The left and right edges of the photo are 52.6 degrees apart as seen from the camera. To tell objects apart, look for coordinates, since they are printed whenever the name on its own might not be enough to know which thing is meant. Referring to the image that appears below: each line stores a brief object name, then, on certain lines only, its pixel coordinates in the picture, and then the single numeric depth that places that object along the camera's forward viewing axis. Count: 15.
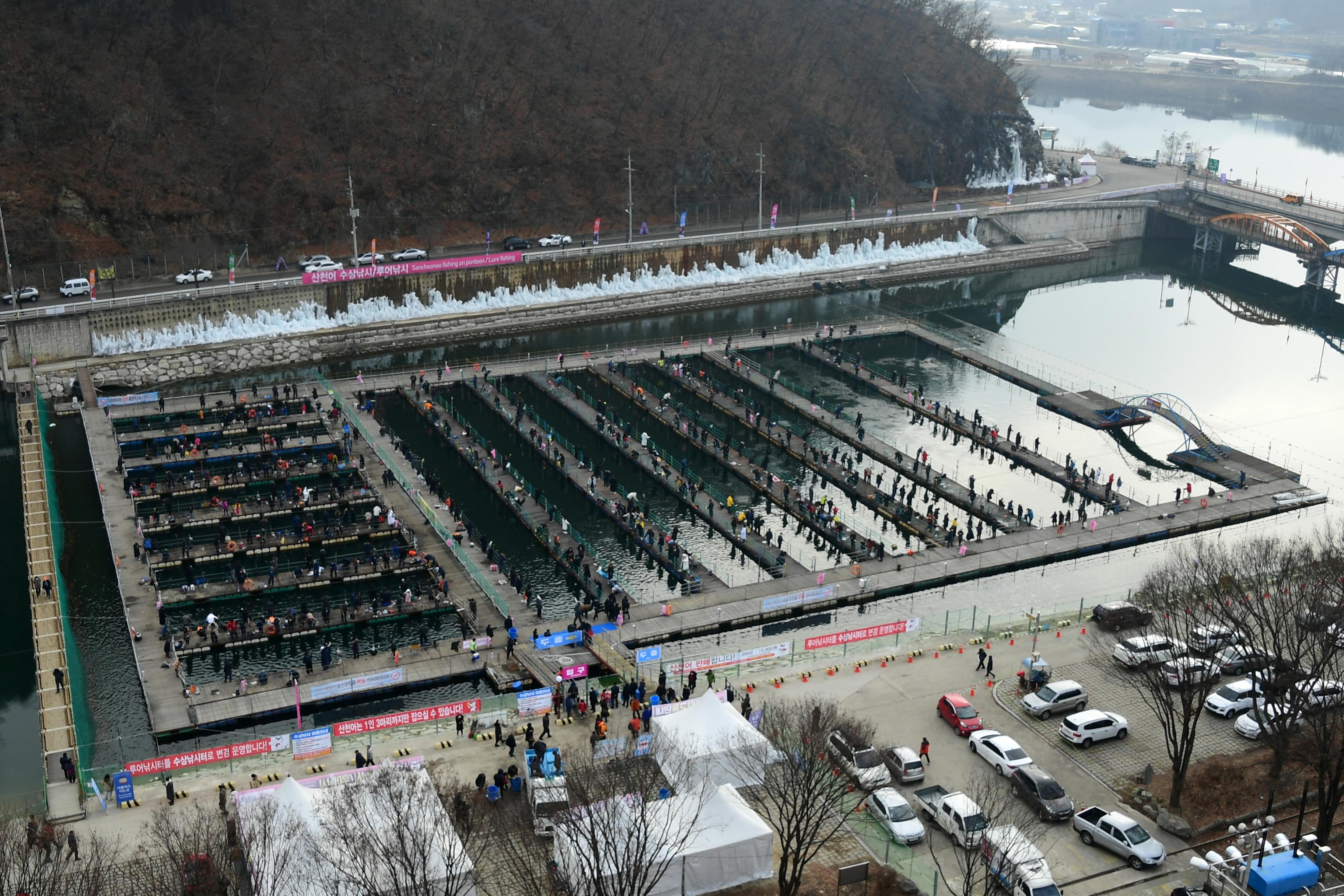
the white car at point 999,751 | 41.88
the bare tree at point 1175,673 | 40.38
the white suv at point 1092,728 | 43.78
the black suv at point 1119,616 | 52.56
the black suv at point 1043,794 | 39.75
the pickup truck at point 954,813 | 37.00
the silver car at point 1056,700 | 45.69
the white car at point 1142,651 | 46.91
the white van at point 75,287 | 91.69
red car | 44.25
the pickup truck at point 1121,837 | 37.69
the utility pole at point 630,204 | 112.88
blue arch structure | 76.56
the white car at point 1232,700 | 45.84
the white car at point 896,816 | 38.09
